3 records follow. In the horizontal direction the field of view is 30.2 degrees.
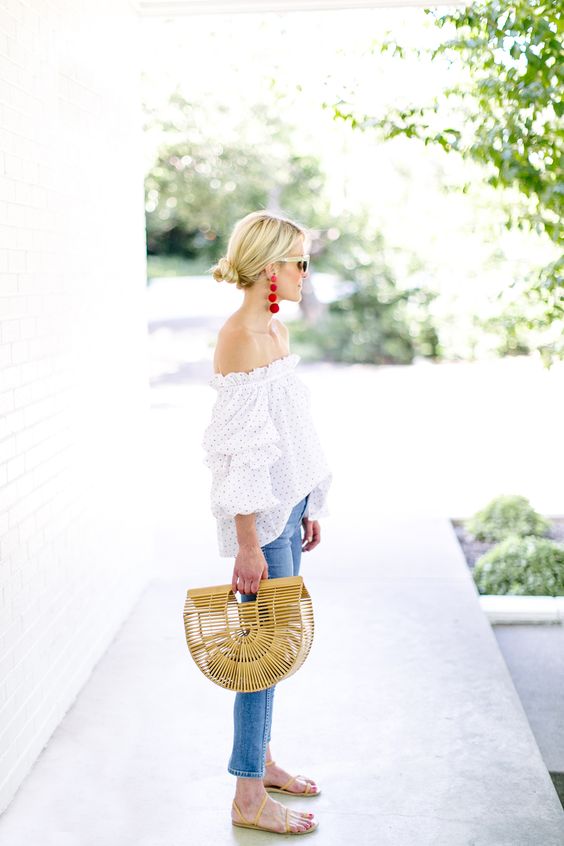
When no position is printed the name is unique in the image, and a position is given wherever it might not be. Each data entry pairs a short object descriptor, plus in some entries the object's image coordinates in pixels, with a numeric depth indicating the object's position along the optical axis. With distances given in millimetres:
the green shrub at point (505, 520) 5812
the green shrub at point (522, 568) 4938
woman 2562
